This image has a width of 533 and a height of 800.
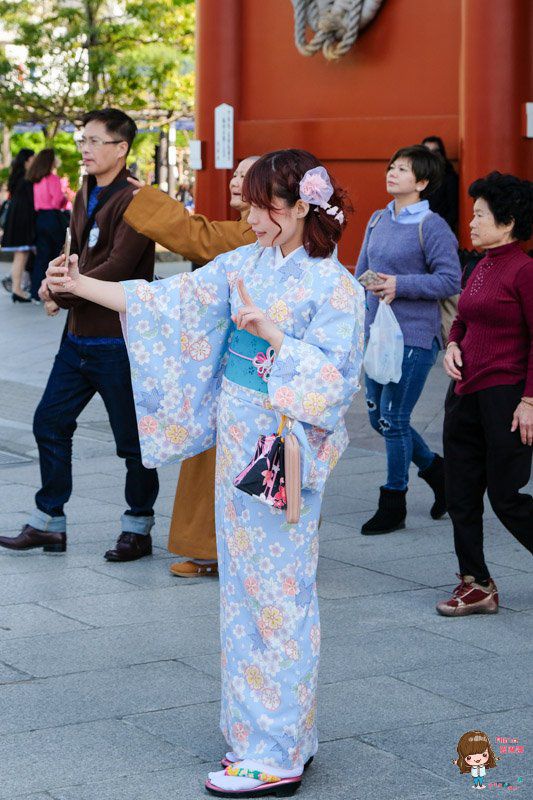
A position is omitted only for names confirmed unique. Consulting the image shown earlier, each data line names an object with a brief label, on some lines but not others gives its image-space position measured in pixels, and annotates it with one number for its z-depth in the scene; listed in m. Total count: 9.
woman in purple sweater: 6.05
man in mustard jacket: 4.79
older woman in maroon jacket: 4.86
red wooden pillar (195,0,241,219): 12.05
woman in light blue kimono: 3.48
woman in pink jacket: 15.29
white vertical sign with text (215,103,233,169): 12.09
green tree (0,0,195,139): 21.31
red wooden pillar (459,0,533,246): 10.08
